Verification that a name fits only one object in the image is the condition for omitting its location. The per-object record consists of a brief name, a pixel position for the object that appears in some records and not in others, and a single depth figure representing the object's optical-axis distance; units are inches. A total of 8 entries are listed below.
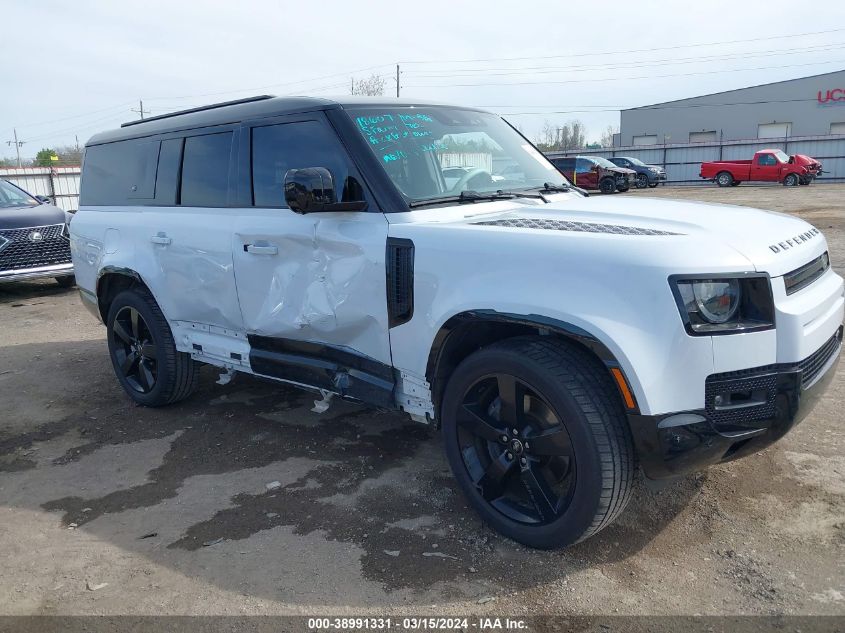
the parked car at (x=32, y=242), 374.0
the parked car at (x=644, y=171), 1168.2
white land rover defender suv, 99.0
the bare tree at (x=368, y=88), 1817.2
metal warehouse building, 1905.8
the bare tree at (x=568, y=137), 3021.7
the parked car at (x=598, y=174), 1039.6
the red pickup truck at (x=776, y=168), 1115.3
